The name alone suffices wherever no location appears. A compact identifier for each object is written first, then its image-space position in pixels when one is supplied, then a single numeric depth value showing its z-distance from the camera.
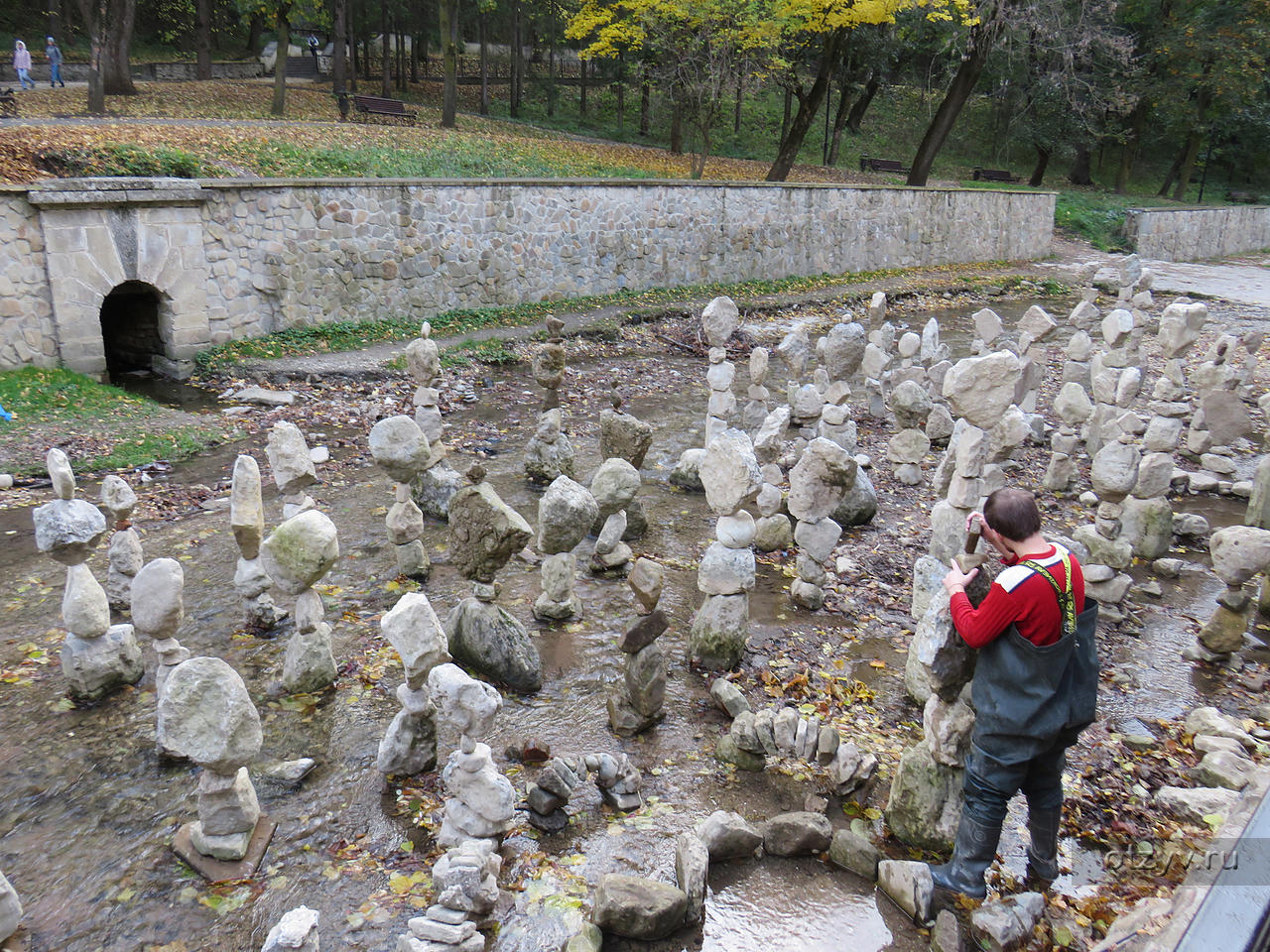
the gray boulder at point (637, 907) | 3.37
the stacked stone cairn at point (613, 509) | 6.55
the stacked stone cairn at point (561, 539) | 5.48
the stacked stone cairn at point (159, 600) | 4.35
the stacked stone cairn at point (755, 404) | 8.34
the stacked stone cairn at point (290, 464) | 5.25
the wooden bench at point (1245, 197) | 36.91
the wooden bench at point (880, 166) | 33.69
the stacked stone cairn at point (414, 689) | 3.86
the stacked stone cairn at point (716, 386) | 7.29
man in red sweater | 3.40
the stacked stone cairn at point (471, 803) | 3.38
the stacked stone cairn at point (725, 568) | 5.30
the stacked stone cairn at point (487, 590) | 4.97
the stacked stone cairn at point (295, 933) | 2.92
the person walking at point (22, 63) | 23.22
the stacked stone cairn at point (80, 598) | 4.66
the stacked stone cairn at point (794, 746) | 4.33
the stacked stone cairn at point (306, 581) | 4.52
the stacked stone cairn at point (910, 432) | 8.91
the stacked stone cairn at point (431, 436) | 7.08
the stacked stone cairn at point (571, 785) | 4.00
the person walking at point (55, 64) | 24.83
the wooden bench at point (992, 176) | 35.62
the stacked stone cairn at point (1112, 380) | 7.92
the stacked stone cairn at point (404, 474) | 5.94
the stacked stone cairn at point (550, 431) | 7.82
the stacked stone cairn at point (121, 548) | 5.41
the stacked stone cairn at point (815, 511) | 6.10
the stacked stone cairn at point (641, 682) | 4.73
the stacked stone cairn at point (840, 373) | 8.34
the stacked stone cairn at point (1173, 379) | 6.98
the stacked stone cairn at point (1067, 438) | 8.71
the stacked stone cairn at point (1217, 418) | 9.41
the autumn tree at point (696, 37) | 20.80
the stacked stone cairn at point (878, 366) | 10.22
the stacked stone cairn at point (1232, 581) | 5.50
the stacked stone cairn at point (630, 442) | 7.31
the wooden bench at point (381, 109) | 23.66
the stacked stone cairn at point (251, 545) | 5.10
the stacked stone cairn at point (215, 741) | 3.56
